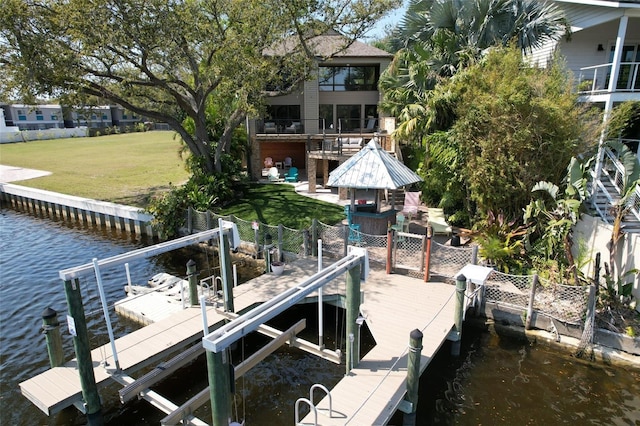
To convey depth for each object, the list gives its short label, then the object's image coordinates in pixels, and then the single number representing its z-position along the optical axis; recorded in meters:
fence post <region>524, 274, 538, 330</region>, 10.73
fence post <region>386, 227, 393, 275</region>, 12.71
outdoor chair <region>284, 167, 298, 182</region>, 25.91
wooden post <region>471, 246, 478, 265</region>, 11.87
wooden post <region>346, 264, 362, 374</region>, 8.55
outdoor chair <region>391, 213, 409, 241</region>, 15.04
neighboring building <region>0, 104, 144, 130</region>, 70.62
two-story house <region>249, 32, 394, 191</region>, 26.81
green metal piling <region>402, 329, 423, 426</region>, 7.63
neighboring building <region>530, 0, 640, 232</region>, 13.44
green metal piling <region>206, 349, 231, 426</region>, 5.98
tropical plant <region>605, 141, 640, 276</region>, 10.59
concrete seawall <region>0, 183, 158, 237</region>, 20.30
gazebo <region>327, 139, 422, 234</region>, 14.25
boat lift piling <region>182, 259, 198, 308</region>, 11.28
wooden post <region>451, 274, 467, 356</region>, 9.91
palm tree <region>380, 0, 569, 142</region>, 17.05
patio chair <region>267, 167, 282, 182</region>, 26.02
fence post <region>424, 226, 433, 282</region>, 12.24
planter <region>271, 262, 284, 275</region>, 13.55
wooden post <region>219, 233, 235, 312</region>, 10.56
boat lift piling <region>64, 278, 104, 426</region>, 7.59
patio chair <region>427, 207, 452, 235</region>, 15.49
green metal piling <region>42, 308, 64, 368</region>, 8.79
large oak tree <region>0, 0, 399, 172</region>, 15.06
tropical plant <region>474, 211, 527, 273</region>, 12.70
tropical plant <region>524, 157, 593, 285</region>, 11.34
